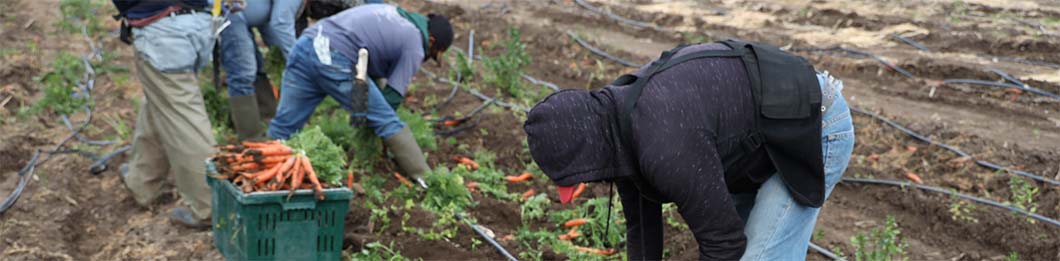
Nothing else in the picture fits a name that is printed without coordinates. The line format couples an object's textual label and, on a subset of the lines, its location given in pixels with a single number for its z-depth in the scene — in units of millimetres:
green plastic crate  4922
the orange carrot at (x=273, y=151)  5145
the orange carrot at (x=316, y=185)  4910
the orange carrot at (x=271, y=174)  4926
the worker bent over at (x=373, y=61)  6250
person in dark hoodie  2945
